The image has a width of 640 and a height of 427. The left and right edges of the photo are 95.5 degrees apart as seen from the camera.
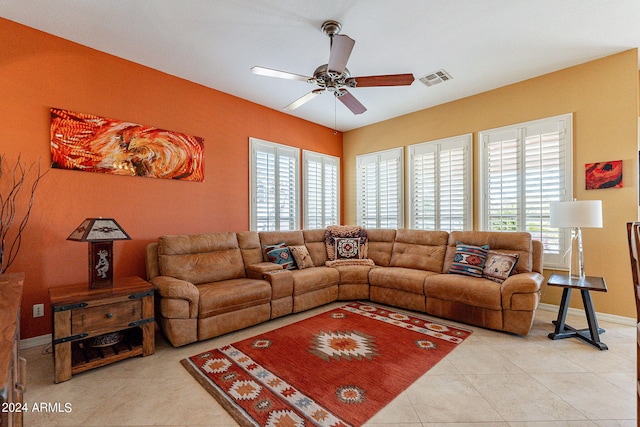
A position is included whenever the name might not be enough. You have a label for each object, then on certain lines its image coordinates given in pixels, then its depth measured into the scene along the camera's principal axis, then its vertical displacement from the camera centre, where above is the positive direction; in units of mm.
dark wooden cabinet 716 -418
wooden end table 2168 -869
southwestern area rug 1866 -1238
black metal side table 2699 -919
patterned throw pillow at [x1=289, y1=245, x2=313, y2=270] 4152 -594
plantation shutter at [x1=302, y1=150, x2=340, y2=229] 5234 +498
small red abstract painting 3207 +466
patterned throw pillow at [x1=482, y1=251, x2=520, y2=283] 3295 -583
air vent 3627 +1779
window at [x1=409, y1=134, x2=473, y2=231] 4379 +500
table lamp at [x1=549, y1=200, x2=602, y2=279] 2850 +7
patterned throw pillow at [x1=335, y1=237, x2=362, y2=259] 4637 -522
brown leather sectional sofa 2838 -772
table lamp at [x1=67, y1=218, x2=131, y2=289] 2486 -254
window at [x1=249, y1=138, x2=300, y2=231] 4488 +486
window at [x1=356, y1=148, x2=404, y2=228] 5180 +494
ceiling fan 2432 +1268
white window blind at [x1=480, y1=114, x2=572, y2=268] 3578 +510
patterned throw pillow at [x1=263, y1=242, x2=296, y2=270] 4004 -559
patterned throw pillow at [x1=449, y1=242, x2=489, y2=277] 3537 -556
